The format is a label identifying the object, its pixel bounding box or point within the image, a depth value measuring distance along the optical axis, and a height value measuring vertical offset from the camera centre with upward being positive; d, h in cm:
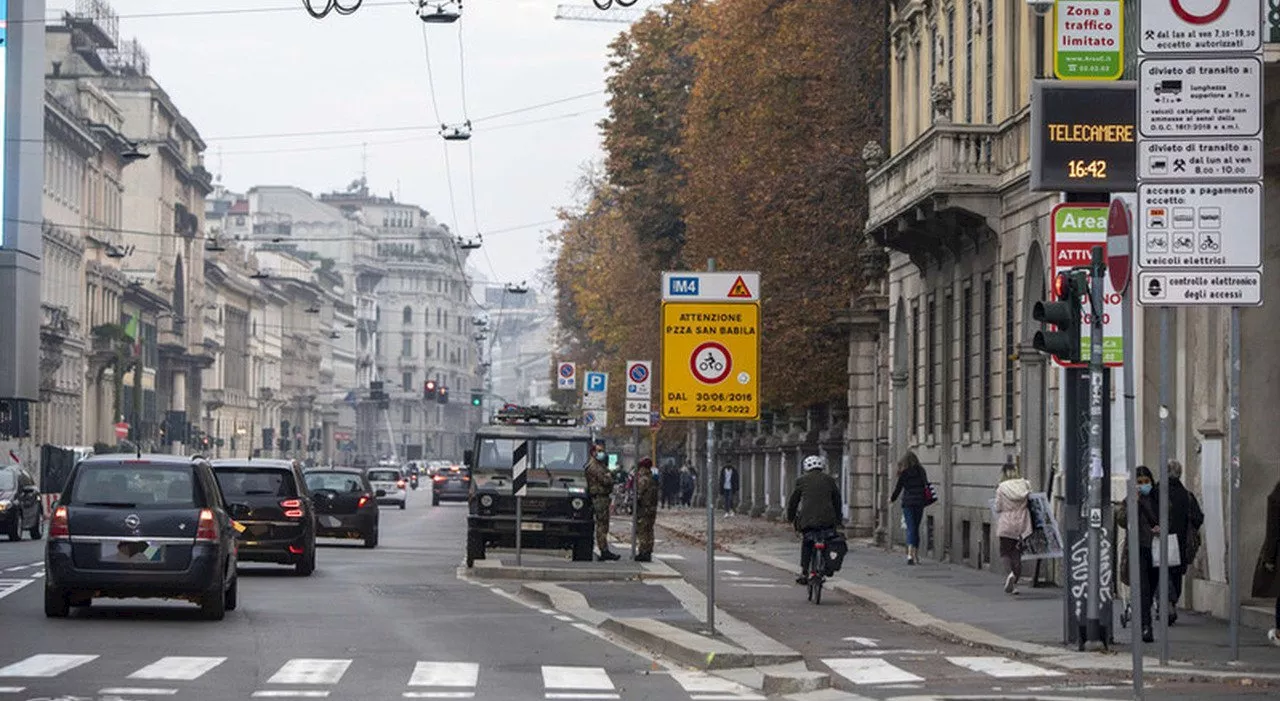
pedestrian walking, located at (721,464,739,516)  8000 -133
